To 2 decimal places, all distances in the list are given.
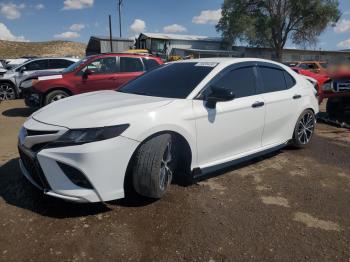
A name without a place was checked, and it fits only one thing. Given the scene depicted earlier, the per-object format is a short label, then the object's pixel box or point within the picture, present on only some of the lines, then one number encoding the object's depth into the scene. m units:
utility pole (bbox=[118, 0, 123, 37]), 46.11
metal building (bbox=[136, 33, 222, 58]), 42.16
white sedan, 3.13
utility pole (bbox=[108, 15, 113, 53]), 36.67
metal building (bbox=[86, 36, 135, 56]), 39.19
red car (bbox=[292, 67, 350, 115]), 7.99
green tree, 43.59
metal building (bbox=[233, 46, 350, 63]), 50.69
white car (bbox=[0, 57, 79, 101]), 12.32
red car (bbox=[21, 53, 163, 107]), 8.85
